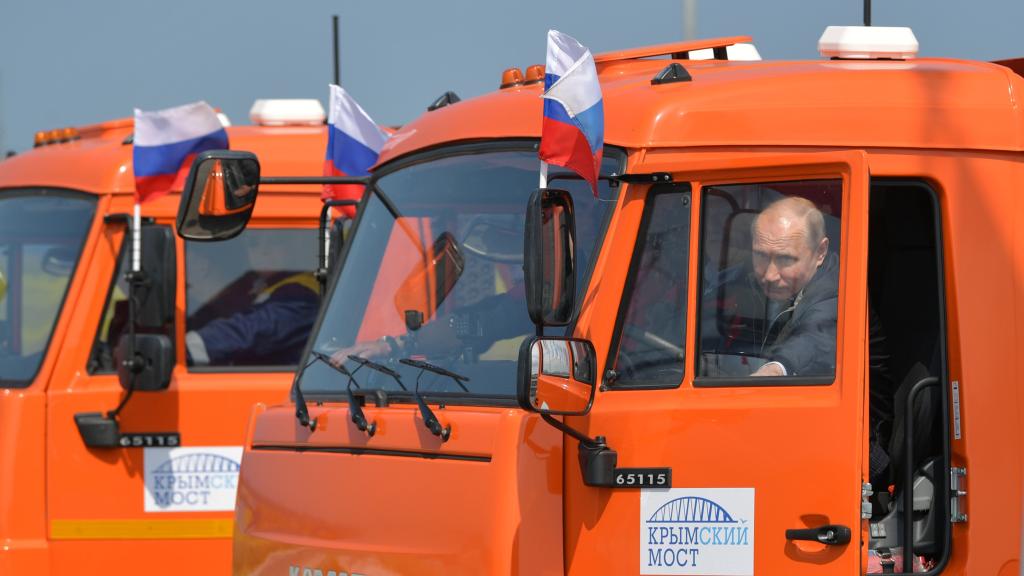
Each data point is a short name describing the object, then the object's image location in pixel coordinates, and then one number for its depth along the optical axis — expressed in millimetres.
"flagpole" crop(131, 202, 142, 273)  15133
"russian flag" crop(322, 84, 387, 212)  15633
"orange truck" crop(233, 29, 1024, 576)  8937
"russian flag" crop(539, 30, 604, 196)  9250
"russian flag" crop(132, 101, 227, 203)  15758
